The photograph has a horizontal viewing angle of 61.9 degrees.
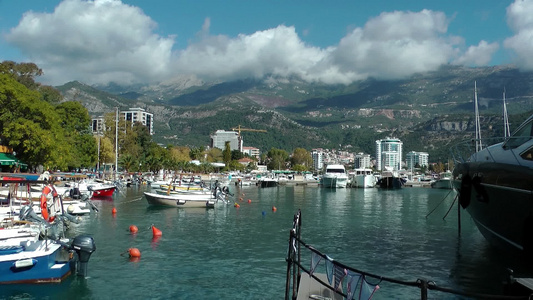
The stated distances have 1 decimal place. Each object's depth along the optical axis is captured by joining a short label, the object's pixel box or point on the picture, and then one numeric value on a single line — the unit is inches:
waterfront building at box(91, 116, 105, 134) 4143.7
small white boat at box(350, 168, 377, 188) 4247.0
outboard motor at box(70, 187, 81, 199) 1606.8
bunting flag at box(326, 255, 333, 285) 410.2
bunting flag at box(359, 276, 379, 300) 344.8
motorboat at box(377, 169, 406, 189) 4471.0
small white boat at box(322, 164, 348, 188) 4052.7
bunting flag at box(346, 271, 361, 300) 363.0
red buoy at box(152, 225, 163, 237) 1058.1
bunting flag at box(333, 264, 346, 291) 380.5
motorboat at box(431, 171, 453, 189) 4629.9
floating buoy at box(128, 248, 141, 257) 817.5
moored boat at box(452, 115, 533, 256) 568.7
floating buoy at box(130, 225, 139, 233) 1109.7
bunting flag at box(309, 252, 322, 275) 434.2
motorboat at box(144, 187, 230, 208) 1673.6
